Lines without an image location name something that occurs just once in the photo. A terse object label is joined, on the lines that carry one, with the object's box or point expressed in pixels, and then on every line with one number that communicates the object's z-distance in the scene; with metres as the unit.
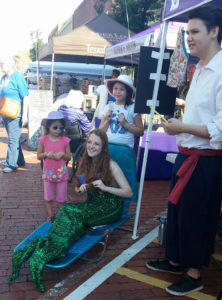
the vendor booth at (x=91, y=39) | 8.99
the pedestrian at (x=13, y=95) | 5.26
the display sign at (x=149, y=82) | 3.12
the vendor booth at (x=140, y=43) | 5.35
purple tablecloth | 5.56
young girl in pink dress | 3.66
